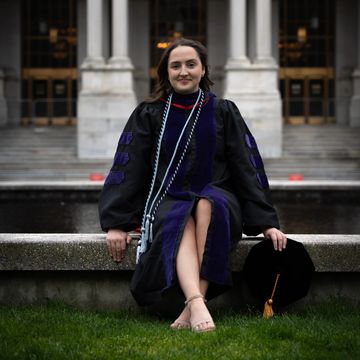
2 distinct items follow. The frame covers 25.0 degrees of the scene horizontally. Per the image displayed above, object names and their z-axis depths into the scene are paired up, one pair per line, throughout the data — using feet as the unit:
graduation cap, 17.06
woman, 16.40
